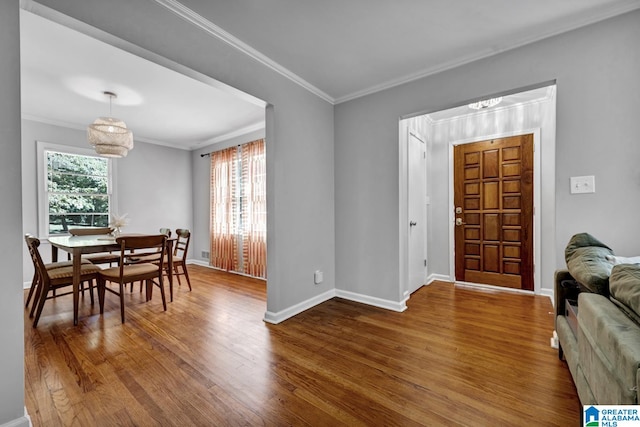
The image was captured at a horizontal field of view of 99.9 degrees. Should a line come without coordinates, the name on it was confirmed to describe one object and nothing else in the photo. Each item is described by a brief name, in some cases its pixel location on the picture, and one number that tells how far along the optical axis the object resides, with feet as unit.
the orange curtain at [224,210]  16.65
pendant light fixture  10.05
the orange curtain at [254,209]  14.80
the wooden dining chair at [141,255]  10.38
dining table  8.73
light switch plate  6.53
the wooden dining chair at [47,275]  8.57
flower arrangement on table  11.65
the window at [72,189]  13.51
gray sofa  2.86
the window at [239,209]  14.98
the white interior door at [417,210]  11.35
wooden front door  11.72
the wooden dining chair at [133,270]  9.12
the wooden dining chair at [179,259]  12.38
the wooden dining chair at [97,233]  12.22
